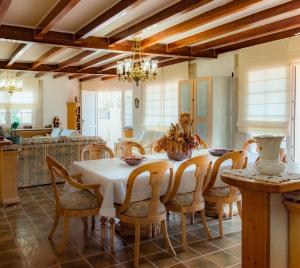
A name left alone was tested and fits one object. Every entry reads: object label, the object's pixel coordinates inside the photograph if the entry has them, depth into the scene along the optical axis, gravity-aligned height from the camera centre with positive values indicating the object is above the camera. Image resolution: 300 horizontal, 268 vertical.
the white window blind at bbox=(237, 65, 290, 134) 4.82 +0.31
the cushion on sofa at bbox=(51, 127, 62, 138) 8.96 -0.34
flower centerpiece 3.65 -0.24
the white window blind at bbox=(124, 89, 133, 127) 10.25 +0.39
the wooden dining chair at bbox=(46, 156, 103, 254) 2.89 -0.78
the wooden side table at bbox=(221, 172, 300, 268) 1.64 -0.53
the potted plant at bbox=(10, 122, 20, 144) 4.82 -0.29
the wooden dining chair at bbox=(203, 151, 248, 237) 3.28 -0.77
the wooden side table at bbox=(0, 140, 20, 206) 4.41 -0.74
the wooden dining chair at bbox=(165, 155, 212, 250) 2.99 -0.77
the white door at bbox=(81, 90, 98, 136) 10.87 +0.25
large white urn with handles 1.76 -0.20
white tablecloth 2.80 -0.56
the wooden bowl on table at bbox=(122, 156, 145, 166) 3.36 -0.43
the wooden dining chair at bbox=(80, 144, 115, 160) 3.97 -0.38
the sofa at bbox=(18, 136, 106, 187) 5.36 -0.60
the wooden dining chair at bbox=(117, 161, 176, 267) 2.67 -0.77
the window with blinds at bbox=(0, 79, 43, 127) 9.39 +0.44
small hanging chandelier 8.04 +0.89
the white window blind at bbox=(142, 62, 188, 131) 7.11 +0.54
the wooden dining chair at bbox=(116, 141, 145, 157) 4.25 -0.38
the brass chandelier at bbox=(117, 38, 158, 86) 4.67 +0.74
